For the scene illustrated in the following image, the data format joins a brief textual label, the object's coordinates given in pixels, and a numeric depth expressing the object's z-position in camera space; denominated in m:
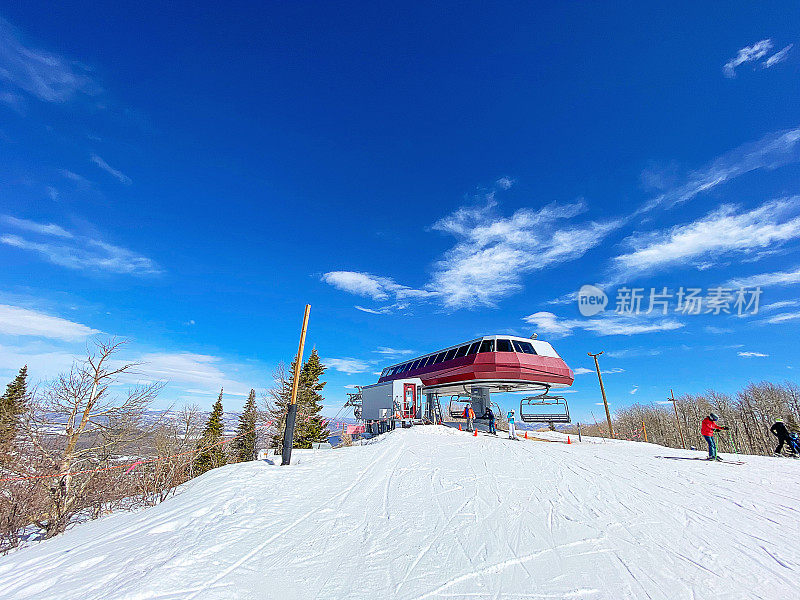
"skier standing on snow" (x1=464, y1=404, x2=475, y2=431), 20.28
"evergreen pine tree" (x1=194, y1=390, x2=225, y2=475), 25.82
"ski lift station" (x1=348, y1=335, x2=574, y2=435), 20.98
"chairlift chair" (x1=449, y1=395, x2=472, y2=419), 24.58
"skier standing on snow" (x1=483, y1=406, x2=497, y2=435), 20.00
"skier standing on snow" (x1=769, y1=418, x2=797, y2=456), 12.77
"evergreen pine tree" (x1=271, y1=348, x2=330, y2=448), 27.91
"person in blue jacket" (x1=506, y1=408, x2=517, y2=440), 17.19
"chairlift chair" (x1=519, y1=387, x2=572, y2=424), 20.14
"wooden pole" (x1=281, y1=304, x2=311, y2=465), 9.59
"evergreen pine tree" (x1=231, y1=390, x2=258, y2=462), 31.72
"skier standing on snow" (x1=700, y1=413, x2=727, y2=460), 11.30
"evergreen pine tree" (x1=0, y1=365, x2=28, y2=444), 25.06
